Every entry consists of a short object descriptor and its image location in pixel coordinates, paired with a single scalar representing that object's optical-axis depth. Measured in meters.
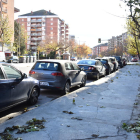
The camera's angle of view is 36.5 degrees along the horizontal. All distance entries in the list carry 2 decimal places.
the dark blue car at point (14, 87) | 5.07
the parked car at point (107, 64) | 19.78
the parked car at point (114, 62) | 25.14
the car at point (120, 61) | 34.25
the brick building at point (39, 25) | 108.12
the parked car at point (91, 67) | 14.34
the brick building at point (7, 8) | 52.93
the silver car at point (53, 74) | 8.25
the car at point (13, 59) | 41.03
